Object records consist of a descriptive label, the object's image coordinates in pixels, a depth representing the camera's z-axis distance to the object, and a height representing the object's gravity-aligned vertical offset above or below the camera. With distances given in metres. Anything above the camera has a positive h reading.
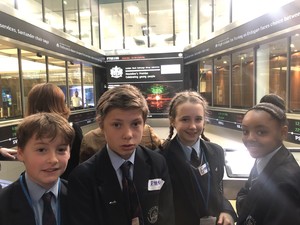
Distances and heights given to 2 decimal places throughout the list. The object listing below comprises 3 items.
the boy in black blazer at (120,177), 1.12 -0.37
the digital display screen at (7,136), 5.45 -0.89
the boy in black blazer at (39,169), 1.09 -0.31
